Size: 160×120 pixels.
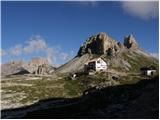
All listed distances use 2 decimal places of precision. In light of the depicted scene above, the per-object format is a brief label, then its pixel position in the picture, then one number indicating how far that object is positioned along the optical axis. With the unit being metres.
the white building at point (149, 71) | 77.36
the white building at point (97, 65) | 86.54
